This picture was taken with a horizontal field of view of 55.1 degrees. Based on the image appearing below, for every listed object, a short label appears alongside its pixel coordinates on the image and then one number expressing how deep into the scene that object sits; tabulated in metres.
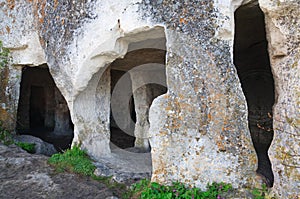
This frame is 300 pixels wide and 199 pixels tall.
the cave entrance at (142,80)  5.17
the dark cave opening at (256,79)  5.52
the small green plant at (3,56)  5.63
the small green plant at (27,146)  5.28
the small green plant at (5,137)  5.27
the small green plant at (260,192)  2.76
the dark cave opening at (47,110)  8.82
